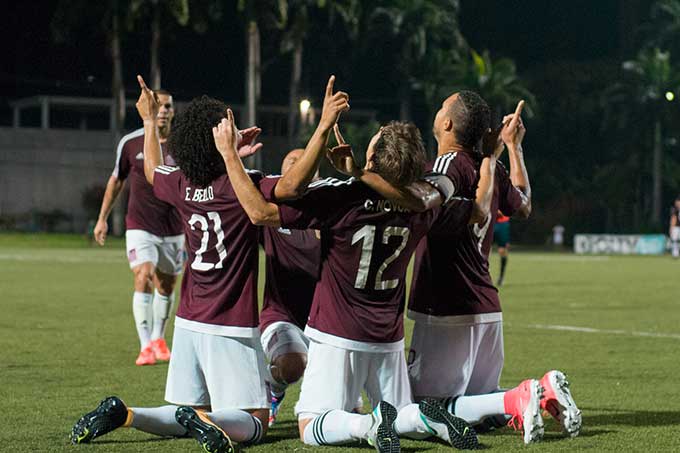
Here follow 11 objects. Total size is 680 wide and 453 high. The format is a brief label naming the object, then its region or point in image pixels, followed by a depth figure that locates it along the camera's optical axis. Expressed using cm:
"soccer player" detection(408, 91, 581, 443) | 685
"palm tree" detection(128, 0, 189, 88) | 5475
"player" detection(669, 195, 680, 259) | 4212
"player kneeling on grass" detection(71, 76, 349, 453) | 650
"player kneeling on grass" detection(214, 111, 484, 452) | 619
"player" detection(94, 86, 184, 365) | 1092
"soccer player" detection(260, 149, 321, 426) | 739
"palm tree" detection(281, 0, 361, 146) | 6394
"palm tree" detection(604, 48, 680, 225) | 7262
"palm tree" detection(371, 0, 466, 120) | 7600
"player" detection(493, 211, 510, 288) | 2364
